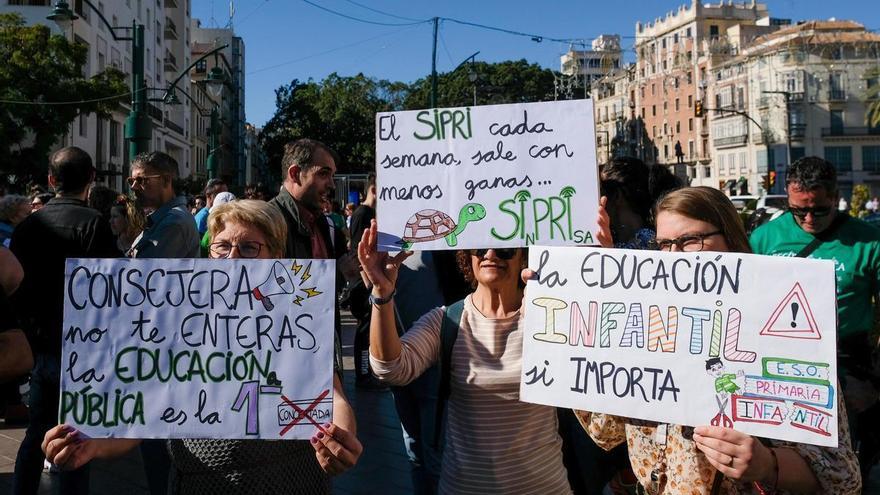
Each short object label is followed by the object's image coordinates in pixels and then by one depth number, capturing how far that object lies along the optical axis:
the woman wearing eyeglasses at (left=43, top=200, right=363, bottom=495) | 2.15
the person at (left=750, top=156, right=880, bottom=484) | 3.81
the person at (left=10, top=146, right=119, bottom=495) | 3.51
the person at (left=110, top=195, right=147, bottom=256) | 5.04
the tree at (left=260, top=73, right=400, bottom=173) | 52.06
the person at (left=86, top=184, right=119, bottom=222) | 6.88
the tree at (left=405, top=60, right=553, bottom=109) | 56.09
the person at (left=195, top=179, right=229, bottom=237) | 8.91
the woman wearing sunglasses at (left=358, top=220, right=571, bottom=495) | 2.47
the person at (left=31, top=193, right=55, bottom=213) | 7.38
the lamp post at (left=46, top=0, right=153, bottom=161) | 10.17
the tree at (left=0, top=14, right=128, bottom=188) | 21.56
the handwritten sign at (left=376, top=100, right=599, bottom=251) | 2.77
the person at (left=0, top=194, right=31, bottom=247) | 6.98
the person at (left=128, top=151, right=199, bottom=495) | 3.86
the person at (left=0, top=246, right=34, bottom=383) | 2.26
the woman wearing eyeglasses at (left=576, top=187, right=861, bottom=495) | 1.87
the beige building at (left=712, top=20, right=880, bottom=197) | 63.50
